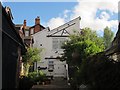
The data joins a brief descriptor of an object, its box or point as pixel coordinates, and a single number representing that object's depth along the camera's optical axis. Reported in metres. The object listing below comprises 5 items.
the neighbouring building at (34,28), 18.03
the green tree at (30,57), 12.09
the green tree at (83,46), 7.59
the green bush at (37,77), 8.81
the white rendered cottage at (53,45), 15.15
